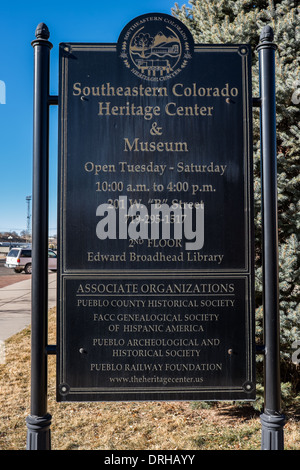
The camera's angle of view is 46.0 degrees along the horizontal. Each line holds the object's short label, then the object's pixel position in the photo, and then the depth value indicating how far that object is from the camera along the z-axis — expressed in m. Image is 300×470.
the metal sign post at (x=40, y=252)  2.35
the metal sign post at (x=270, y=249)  2.35
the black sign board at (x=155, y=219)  2.45
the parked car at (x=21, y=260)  23.47
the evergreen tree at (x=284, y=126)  3.65
